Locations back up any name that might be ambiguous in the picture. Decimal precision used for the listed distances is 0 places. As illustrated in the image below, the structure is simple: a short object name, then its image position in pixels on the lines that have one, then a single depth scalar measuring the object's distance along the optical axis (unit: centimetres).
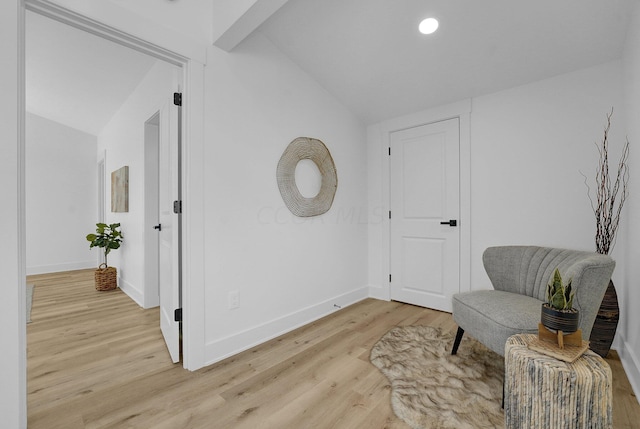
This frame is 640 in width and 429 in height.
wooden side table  101
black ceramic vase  185
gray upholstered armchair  142
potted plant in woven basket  380
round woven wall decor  245
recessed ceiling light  206
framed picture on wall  367
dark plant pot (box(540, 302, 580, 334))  113
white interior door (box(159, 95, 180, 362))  190
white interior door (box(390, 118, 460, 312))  281
